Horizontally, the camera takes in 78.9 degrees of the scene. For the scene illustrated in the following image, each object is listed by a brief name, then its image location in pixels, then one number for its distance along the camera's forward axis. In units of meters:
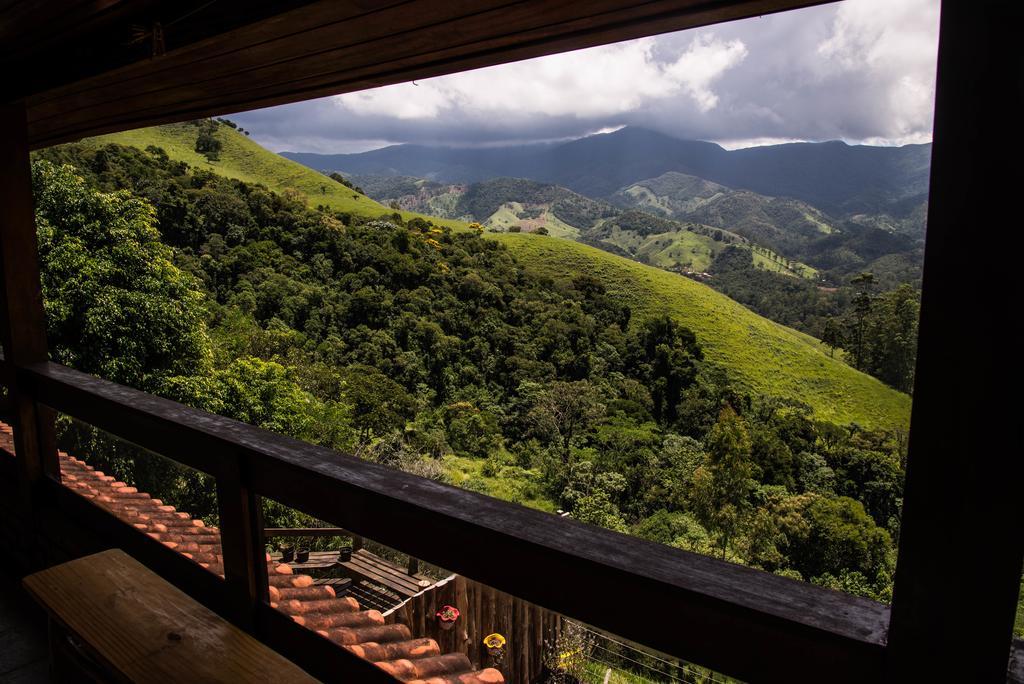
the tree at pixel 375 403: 24.58
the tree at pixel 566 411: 27.75
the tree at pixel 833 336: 34.03
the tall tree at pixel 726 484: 23.52
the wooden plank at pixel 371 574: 6.09
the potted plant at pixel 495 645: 1.83
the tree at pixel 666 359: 30.17
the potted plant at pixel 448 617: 2.41
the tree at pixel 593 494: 23.59
